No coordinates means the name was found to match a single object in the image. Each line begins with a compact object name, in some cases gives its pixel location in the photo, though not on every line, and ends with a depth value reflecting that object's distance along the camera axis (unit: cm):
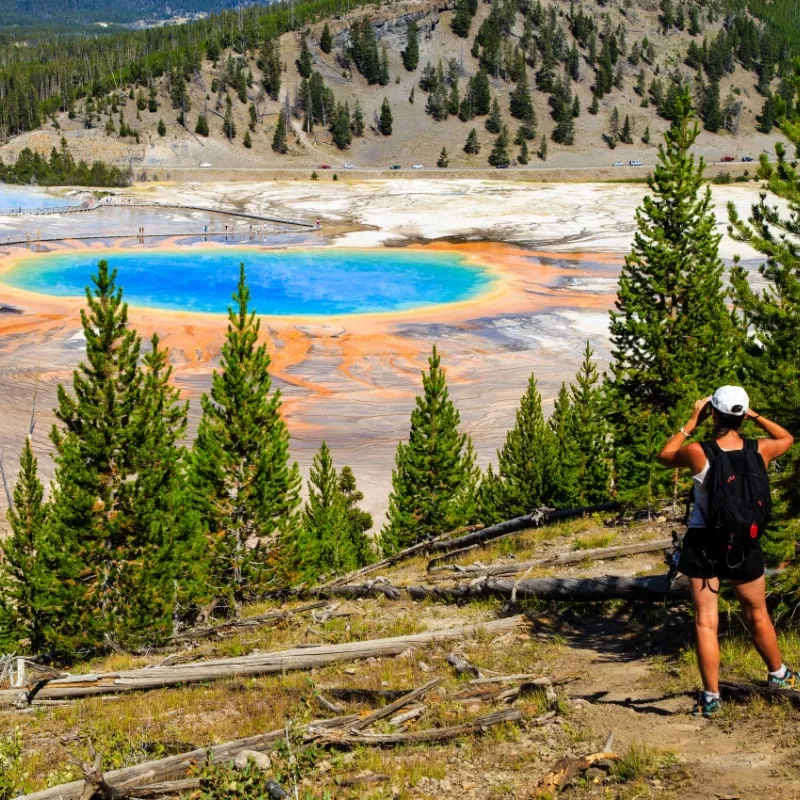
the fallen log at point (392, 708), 879
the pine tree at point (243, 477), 3012
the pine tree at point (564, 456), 3659
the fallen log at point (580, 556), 1570
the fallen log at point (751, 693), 809
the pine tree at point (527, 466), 3706
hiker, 766
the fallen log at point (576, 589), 1149
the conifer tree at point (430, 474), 3694
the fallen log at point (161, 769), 773
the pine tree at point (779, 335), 1129
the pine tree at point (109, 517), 2616
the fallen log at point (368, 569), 1836
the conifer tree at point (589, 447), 3797
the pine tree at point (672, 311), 3052
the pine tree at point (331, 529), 3309
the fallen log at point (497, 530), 2194
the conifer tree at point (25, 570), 2730
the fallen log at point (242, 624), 1584
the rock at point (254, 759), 803
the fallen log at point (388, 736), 848
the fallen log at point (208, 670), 1142
